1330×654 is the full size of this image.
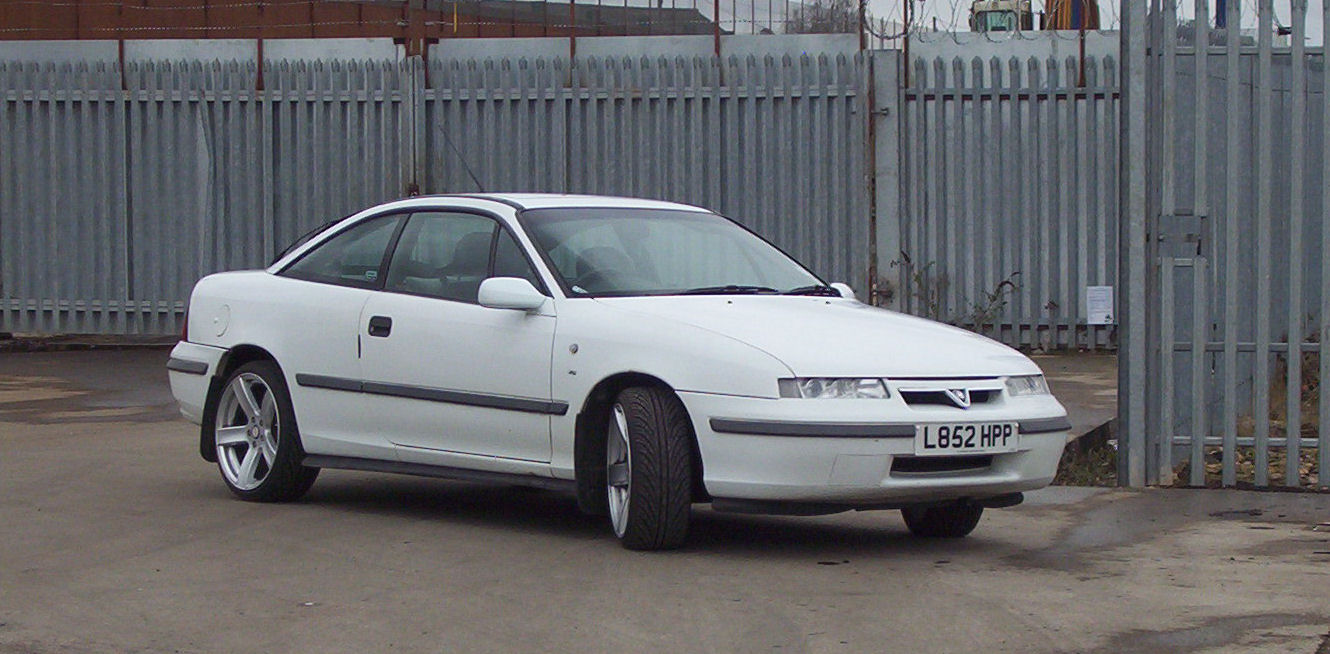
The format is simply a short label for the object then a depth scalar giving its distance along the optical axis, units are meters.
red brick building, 22.31
